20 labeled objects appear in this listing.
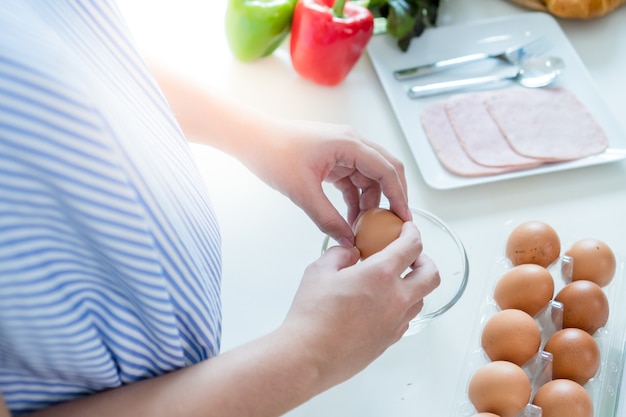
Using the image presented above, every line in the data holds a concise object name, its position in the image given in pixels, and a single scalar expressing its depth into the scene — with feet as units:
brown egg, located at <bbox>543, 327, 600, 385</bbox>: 2.45
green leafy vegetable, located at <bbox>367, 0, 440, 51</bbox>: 3.95
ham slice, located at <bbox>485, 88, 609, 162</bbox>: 3.39
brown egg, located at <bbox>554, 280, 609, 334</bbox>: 2.60
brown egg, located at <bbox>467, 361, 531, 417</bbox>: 2.35
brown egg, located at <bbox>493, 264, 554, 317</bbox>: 2.63
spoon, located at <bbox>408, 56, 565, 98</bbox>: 3.76
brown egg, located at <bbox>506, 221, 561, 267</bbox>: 2.81
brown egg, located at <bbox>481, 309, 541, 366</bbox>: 2.49
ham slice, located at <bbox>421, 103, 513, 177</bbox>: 3.33
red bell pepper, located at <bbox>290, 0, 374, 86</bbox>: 3.72
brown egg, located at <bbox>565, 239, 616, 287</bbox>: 2.74
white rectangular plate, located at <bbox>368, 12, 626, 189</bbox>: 3.34
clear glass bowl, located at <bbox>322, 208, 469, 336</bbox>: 2.68
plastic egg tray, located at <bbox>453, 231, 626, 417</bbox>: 2.46
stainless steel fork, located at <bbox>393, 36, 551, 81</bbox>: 3.85
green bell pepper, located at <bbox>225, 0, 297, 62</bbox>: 3.84
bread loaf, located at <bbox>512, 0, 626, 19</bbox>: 4.05
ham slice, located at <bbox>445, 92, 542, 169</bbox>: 3.35
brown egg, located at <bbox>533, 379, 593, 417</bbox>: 2.30
